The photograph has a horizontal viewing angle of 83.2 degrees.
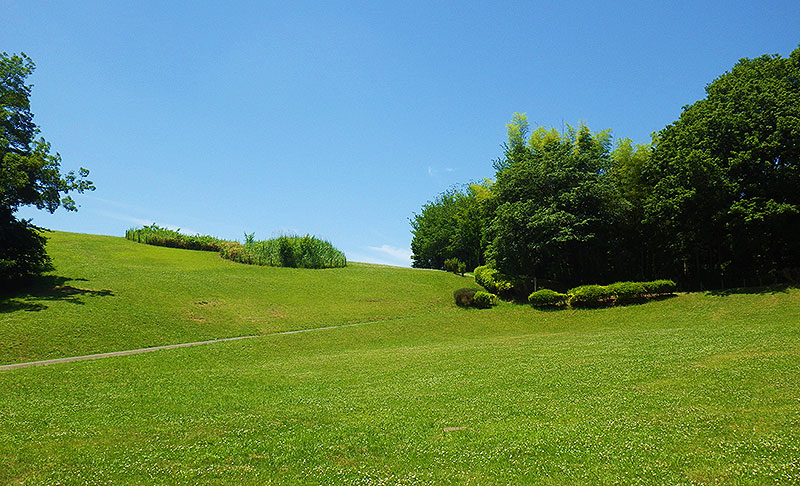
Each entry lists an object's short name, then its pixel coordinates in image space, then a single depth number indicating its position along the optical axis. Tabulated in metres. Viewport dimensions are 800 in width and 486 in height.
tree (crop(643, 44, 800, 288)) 27.95
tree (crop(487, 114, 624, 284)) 34.53
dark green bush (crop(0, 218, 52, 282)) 29.33
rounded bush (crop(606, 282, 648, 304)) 30.61
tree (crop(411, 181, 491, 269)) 57.66
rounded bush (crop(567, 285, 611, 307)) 31.22
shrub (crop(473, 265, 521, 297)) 37.38
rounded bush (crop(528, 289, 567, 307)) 32.50
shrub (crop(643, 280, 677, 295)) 30.42
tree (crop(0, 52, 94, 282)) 29.30
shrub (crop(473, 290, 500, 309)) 35.59
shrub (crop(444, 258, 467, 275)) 55.17
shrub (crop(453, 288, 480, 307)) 36.69
